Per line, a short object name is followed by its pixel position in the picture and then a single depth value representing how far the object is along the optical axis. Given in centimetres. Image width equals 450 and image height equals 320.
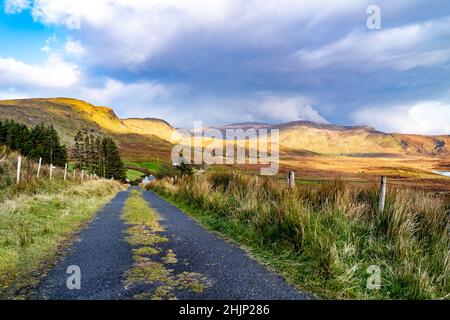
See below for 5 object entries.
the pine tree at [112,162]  8131
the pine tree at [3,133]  5526
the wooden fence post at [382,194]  776
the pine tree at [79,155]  6815
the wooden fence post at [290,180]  1085
